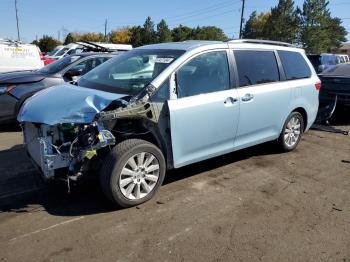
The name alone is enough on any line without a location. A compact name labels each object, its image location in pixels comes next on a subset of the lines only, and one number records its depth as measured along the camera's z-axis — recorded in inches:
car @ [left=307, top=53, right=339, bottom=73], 734.7
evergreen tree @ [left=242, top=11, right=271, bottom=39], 2769.9
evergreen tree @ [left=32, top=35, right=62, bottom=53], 2442.4
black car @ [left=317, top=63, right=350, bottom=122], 336.8
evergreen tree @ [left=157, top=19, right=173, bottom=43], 2348.7
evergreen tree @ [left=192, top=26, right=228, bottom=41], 2452.0
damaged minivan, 151.0
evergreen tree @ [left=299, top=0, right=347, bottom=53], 2217.0
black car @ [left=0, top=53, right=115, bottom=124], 283.9
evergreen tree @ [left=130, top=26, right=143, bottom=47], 2460.6
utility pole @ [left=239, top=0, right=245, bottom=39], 1468.3
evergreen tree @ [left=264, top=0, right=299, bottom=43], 2297.0
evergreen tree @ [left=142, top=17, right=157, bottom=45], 2407.1
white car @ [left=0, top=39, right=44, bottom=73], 420.8
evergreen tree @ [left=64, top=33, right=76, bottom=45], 2680.4
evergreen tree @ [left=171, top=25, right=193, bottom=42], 2438.5
